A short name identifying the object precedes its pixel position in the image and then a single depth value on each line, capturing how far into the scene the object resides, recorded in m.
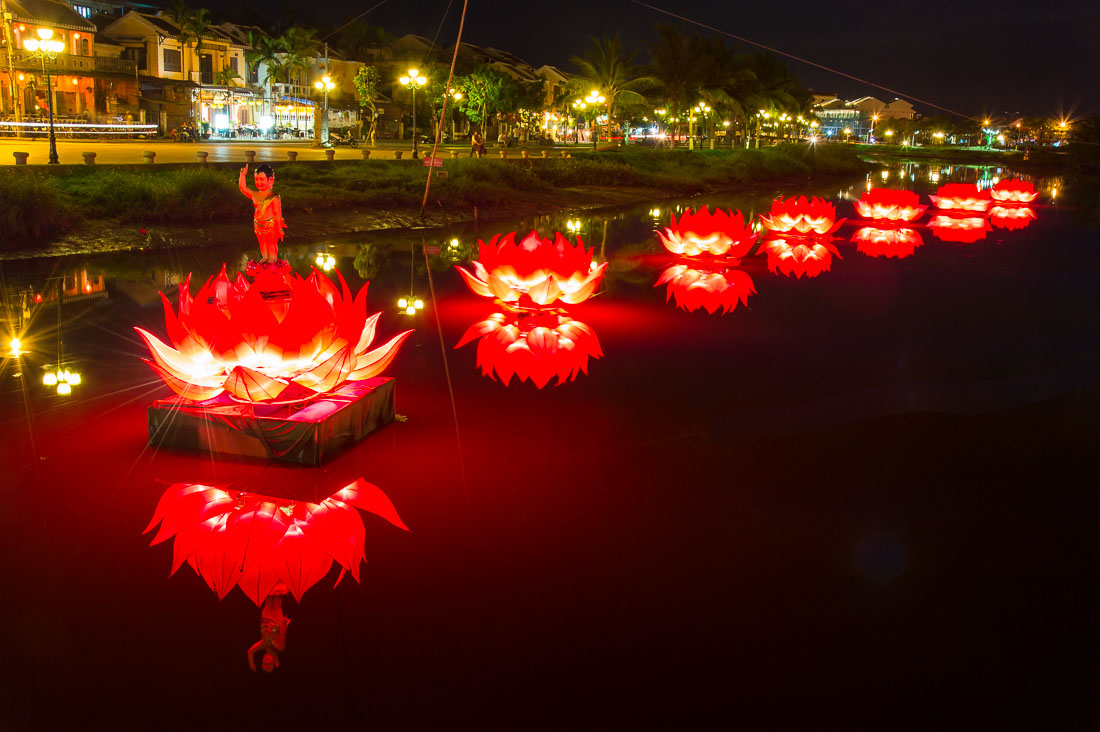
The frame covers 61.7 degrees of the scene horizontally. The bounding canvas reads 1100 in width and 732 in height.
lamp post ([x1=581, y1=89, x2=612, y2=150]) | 44.44
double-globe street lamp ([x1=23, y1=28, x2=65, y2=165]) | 23.52
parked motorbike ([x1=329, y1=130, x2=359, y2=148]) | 39.94
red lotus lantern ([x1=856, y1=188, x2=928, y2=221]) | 20.44
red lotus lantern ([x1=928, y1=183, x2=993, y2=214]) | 23.69
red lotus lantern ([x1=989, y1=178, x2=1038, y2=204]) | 27.45
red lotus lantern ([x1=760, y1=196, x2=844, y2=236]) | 17.55
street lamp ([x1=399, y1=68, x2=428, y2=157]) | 31.71
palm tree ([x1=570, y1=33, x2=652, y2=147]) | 43.97
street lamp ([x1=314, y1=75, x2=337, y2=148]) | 39.49
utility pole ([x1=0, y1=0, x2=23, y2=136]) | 31.97
